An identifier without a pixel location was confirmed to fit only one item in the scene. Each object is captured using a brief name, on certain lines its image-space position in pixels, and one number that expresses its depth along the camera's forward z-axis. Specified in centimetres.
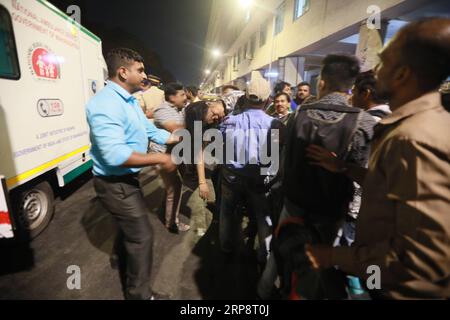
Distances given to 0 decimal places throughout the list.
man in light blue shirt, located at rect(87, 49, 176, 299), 171
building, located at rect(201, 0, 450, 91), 534
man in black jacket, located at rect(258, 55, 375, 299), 161
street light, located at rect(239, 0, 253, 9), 1243
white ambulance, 257
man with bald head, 83
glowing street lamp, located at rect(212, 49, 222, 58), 3819
